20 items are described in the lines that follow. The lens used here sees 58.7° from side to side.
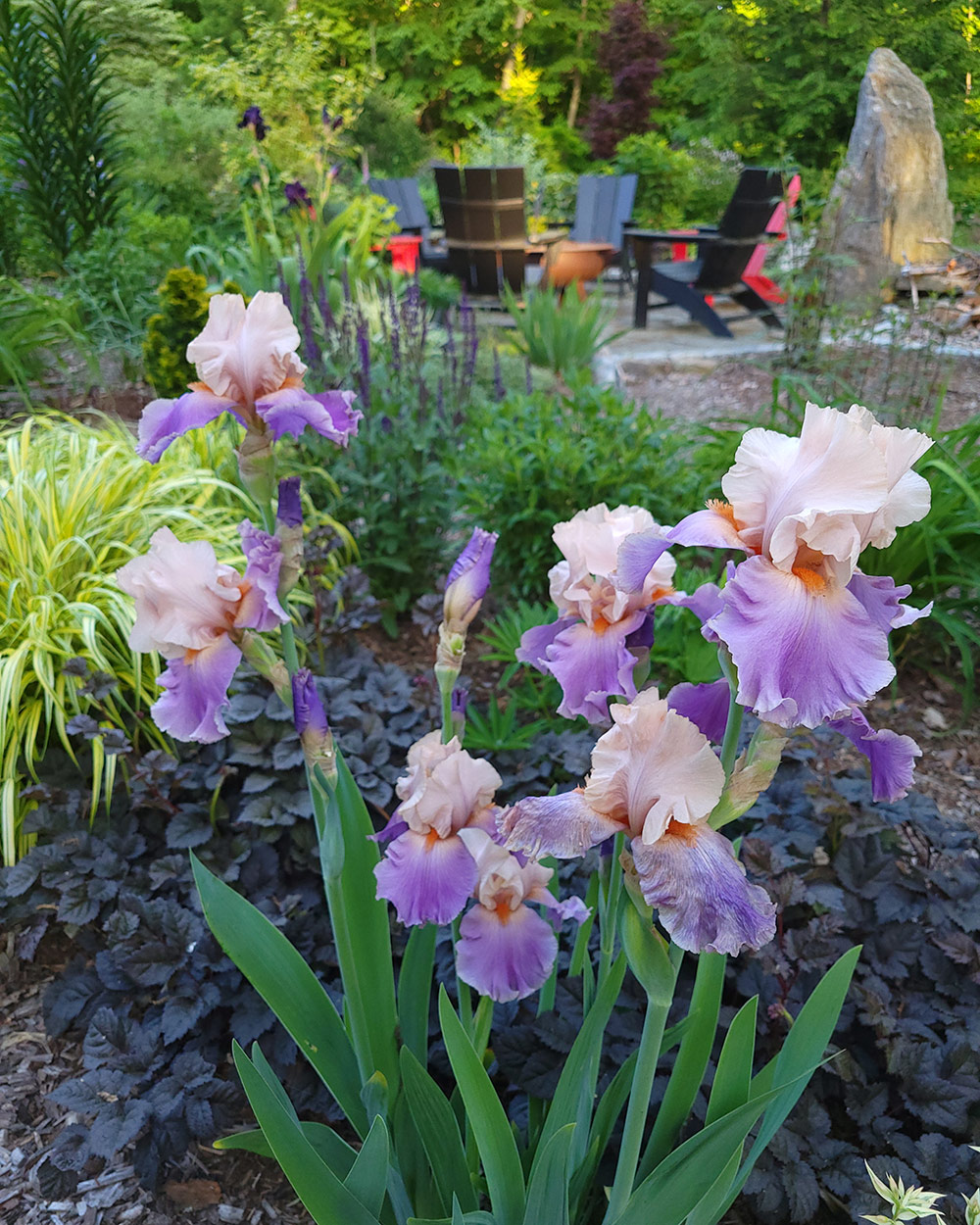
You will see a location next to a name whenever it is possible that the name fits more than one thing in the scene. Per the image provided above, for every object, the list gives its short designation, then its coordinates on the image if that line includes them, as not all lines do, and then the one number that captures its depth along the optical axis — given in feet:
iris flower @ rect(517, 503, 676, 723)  2.38
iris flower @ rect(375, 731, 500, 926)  2.47
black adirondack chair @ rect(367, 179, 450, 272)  25.67
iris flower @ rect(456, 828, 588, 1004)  2.60
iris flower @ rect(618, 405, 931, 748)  1.70
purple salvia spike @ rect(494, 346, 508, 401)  10.13
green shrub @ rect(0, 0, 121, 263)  16.38
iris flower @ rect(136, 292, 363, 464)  2.54
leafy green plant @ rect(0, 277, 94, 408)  11.66
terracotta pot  23.65
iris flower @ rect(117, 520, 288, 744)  2.43
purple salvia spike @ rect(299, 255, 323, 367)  8.73
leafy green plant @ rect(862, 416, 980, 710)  6.73
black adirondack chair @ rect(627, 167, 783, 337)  18.04
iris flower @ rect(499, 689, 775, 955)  1.76
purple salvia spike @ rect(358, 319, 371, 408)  8.16
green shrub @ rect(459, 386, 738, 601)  7.54
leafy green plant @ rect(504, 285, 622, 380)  16.12
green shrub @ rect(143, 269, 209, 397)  10.89
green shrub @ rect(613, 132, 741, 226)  21.21
